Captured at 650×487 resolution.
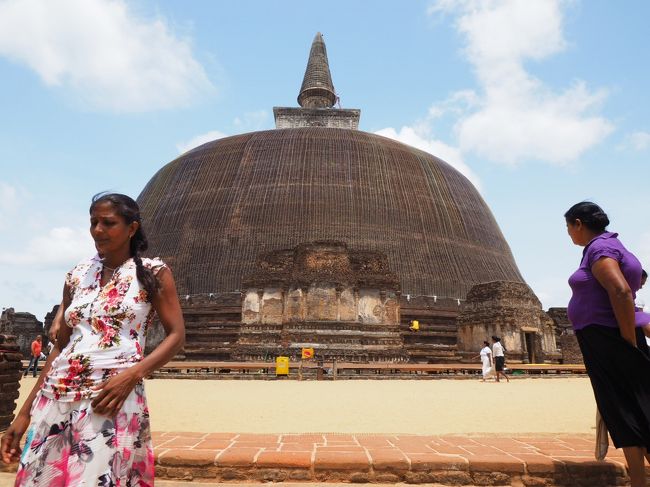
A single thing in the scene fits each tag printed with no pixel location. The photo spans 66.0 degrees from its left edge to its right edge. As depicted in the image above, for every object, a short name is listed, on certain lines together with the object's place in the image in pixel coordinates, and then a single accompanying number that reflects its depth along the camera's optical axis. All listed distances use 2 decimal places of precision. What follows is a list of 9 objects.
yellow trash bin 14.47
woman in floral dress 1.74
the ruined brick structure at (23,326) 28.92
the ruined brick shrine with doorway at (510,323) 20.25
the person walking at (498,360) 14.34
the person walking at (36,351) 14.70
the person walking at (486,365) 14.56
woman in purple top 2.50
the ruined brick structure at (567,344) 23.38
